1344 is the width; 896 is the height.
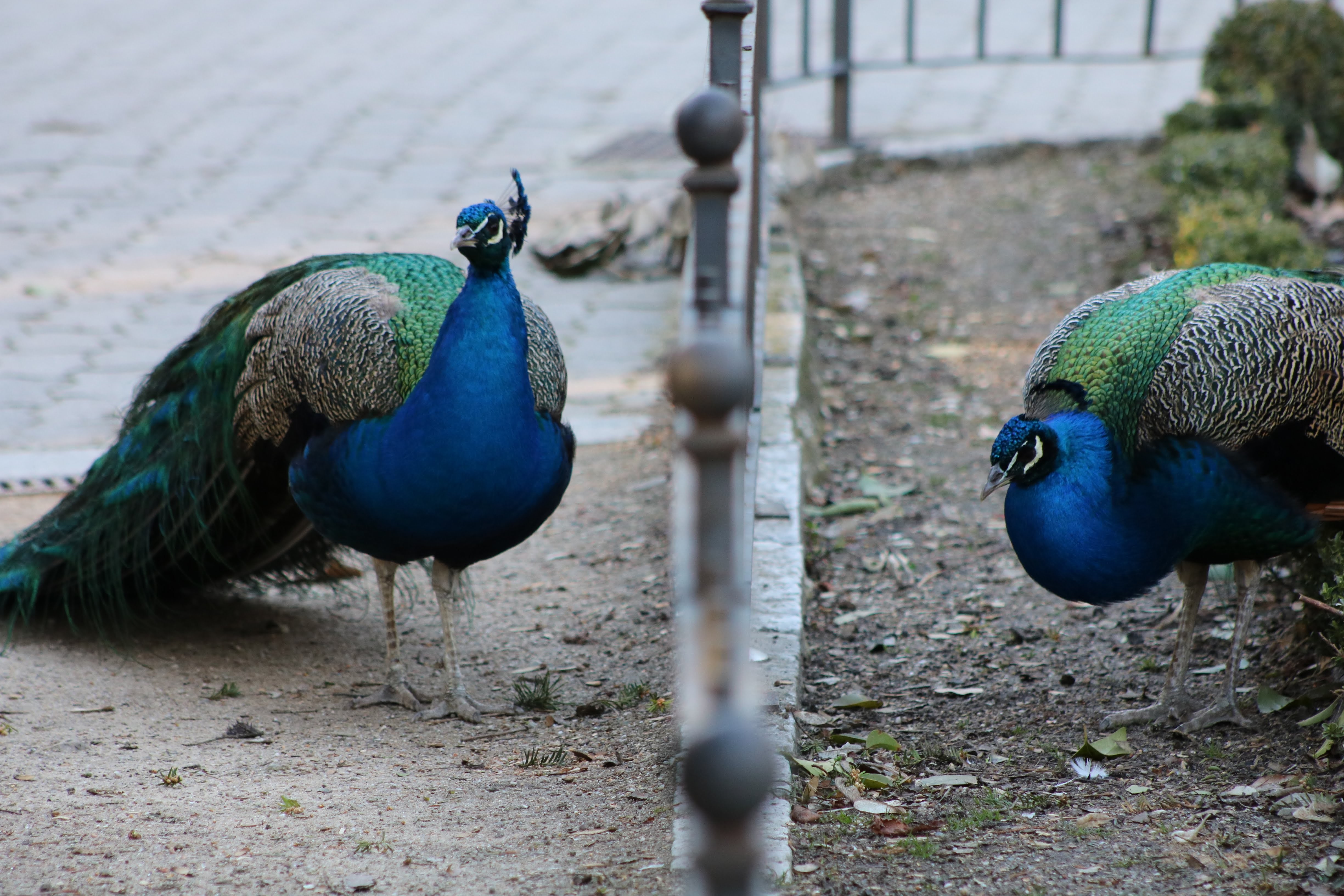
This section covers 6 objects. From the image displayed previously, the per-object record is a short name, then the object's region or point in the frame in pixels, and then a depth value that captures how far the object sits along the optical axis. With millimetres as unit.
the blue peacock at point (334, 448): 5891
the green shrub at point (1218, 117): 13539
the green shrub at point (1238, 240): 10086
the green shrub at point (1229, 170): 12195
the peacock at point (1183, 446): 5656
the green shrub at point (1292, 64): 13570
